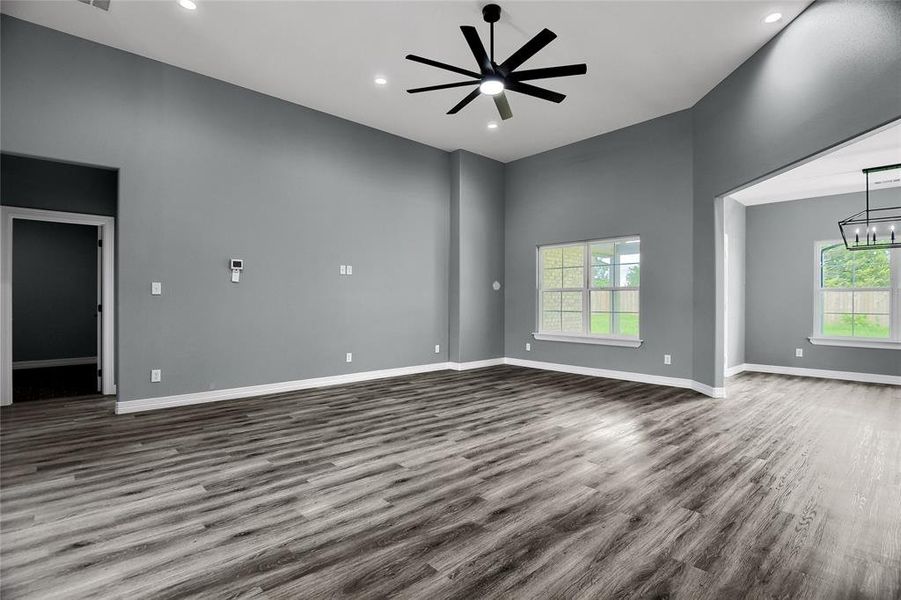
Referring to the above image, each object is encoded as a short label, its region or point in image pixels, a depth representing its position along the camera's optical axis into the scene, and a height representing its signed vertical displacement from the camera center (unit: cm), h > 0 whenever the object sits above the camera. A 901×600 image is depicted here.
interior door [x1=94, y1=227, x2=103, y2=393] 506 -7
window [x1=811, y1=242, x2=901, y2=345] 606 +9
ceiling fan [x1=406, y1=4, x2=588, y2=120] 310 +187
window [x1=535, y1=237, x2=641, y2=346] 619 +15
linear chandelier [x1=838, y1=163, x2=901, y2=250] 539 +109
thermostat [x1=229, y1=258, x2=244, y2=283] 475 +36
